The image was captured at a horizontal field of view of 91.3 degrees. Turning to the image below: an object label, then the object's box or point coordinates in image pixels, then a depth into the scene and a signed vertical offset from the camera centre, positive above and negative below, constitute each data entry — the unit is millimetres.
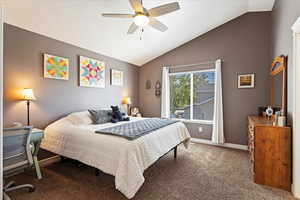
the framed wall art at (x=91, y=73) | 3463 +652
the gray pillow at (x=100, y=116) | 3064 -379
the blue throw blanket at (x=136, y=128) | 2033 -485
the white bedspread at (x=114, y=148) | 1725 -715
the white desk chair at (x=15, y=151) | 1632 -635
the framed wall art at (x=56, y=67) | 2848 +639
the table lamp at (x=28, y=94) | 2441 +74
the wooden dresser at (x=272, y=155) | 2047 -810
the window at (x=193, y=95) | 4273 +124
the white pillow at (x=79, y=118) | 2891 -396
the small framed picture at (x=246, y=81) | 3578 +459
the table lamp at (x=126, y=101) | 4566 -70
